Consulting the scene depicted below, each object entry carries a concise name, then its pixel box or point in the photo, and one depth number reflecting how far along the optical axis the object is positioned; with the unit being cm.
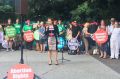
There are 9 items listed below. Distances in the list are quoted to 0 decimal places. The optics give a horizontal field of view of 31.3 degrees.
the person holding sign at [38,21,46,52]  1142
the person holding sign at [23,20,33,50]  1189
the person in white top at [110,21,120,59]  971
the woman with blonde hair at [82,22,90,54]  1085
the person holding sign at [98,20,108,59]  996
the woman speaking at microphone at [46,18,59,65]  856
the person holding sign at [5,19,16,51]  1174
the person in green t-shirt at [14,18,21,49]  1192
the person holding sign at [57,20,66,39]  1154
